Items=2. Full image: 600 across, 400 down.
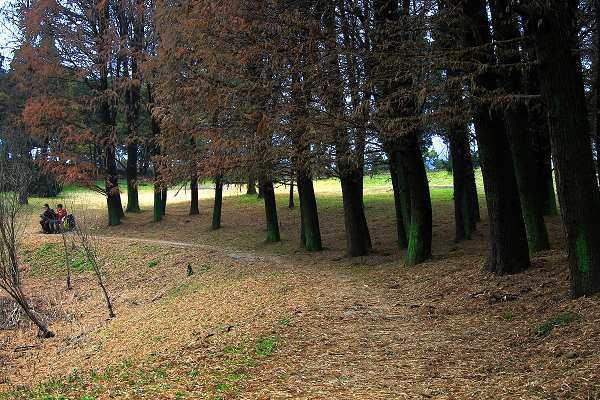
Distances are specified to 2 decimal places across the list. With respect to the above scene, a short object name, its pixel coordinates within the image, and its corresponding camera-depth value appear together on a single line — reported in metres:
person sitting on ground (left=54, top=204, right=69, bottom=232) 23.15
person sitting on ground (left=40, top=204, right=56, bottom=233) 24.73
